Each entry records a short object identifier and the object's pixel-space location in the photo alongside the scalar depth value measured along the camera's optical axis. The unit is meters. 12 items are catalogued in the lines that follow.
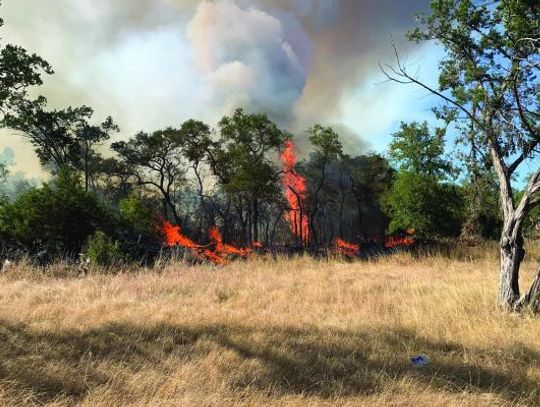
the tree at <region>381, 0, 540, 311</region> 7.57
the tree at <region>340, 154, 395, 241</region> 44.53
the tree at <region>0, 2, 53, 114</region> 10.59
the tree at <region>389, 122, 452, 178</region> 29.86
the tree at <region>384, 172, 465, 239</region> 29.41
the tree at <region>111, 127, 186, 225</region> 40.19
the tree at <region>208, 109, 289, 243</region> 34.19
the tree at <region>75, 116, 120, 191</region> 40.41
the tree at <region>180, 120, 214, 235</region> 39.00
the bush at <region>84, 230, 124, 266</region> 12.98
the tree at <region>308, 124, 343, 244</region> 39.03
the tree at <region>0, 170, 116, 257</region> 15.14
